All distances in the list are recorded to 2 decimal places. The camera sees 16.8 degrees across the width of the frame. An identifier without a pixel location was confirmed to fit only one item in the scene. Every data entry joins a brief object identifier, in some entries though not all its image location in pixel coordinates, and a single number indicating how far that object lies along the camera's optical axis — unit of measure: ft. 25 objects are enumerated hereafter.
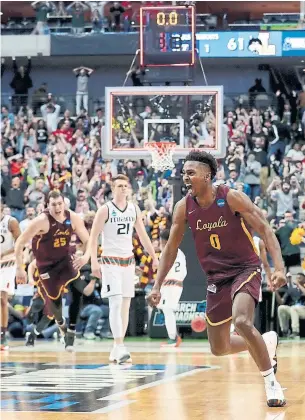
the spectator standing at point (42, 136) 90.48
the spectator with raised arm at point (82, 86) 99.08
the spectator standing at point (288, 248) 64.75
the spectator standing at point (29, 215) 67.62
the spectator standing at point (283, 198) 74.33
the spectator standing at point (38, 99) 100.76
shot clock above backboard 64.34
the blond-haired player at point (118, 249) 44.68
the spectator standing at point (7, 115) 94.58
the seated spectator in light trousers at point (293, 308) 60.23
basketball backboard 61.26
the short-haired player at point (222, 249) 27.71
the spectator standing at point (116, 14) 104.99
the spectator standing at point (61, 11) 106.42
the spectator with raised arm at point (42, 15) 106.11
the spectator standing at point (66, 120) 92.59
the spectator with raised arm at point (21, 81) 108.47
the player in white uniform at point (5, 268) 54.95
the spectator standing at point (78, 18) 105.60
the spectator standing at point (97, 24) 105.70
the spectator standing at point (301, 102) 96.51
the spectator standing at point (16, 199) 78.74
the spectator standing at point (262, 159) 82.17
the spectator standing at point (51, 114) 94.48
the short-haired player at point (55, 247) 47.80
